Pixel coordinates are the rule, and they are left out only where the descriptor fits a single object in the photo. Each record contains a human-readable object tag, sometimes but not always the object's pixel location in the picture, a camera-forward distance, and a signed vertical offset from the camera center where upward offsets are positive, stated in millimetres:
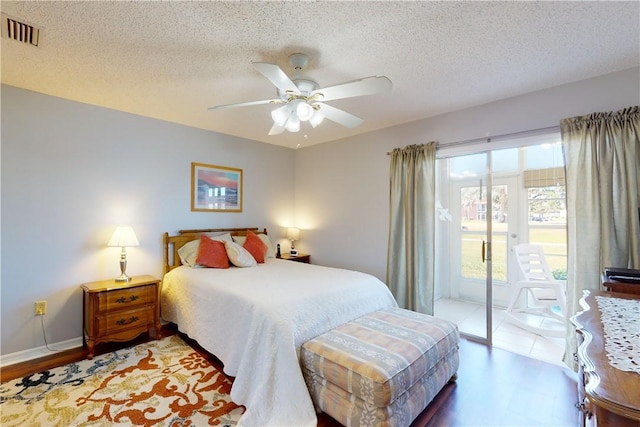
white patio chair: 3330 -902
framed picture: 3789 +423
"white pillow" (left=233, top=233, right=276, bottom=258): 3918 -302
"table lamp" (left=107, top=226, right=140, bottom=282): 2898 -229
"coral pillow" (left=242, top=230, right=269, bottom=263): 3734 -361
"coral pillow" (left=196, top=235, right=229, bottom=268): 3309 -408
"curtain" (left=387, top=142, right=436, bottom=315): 3314 -78
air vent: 1748 +1182
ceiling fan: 1788 +862
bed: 1801 -766
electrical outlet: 2723 -853
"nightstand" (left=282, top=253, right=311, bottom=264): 4538 -602
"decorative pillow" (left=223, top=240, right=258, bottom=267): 3398 -435
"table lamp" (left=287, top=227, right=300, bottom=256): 4758 -239
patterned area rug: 1868 -1293
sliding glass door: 3537 -7
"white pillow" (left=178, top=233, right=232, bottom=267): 3372 -403
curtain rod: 2611 +842
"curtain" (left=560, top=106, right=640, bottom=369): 2191 +199
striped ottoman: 1587 -891
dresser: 718 -433
